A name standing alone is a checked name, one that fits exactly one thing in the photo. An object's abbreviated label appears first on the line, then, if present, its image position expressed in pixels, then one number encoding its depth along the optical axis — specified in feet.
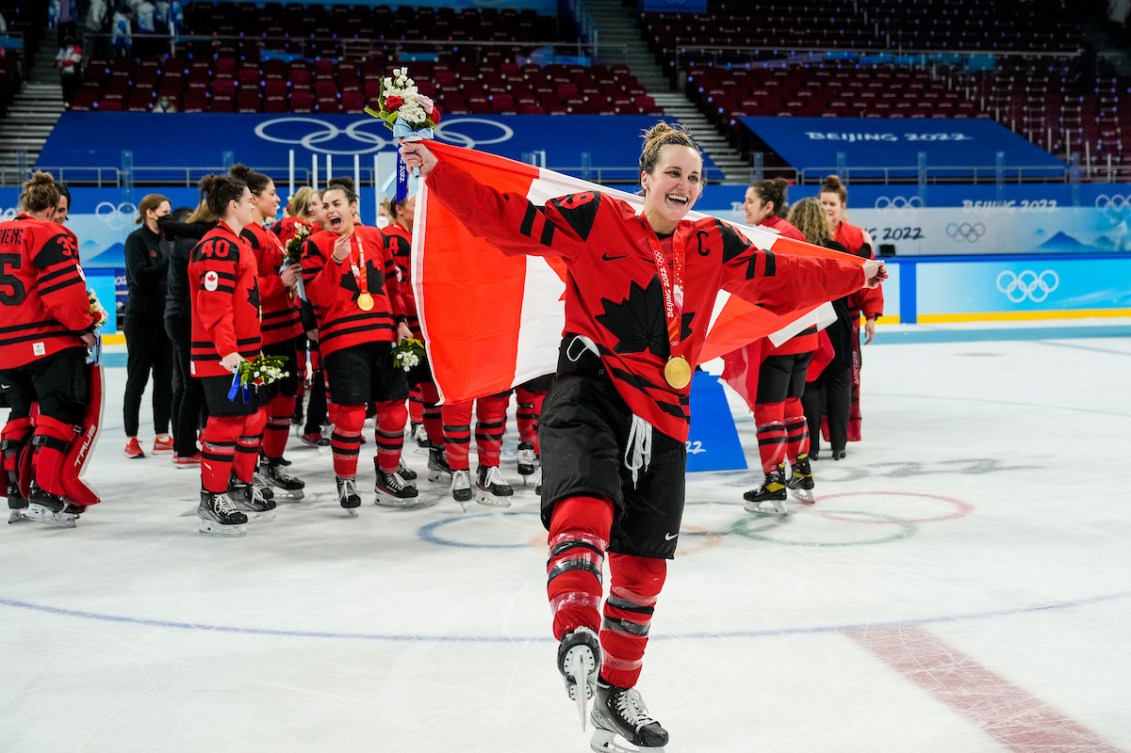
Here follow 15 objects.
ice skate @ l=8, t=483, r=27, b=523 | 18.21
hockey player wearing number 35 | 17.22
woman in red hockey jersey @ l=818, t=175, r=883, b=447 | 22.89
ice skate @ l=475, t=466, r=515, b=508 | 19.15
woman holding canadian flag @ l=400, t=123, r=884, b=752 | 8.81
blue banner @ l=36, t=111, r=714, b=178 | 54.13
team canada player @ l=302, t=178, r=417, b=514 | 17.83
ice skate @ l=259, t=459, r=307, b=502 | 19.98
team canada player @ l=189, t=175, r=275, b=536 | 16.30
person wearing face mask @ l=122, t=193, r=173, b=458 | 23.30
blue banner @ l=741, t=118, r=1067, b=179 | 61.26
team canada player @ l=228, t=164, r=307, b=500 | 18.29
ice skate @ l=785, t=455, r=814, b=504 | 18.84
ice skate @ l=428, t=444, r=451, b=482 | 21.62
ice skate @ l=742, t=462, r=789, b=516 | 17.97
